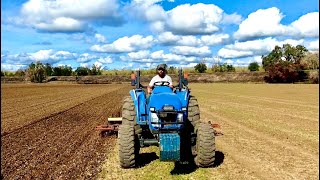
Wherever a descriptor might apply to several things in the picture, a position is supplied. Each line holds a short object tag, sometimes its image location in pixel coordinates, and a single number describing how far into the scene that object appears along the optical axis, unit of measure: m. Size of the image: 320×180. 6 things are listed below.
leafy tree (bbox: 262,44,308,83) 43.77
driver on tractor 5.95
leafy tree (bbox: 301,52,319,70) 47.43
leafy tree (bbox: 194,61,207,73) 58.63
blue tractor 4.87
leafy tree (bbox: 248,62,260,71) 59.61
